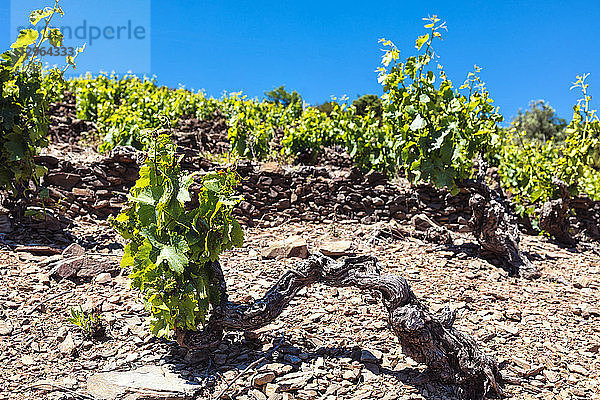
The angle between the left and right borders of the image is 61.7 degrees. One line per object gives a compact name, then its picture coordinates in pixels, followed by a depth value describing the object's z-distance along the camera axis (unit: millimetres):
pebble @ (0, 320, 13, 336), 3750
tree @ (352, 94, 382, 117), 20334
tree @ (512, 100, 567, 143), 24812
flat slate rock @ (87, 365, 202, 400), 2957
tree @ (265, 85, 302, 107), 21328
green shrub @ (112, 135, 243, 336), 3033
